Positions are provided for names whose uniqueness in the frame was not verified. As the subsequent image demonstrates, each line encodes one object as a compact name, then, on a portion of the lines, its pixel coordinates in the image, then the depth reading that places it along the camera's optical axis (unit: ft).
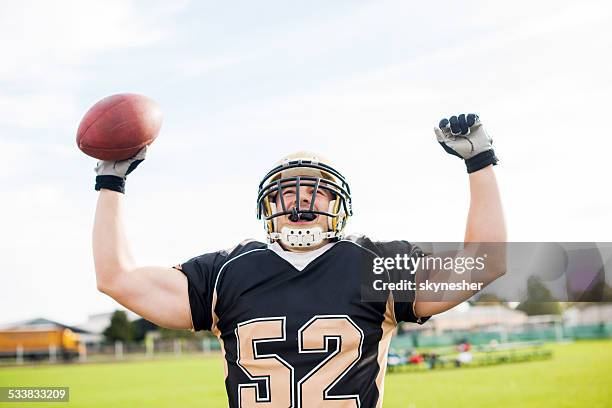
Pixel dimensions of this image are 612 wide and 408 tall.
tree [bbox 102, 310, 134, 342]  132.46
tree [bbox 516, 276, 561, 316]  124.67
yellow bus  123.54
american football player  9.25
